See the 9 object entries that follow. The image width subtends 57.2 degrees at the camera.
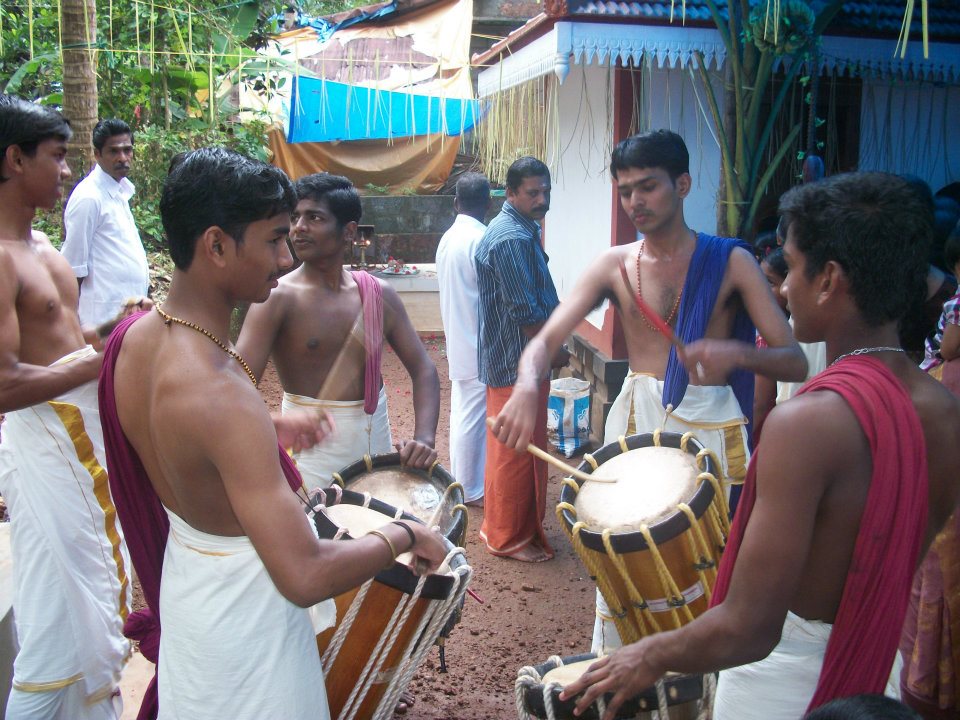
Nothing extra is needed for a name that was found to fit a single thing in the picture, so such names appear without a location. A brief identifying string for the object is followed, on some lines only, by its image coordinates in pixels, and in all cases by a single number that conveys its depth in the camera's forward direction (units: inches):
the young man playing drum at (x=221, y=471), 69.2
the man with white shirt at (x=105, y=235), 223.5
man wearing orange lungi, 195.9
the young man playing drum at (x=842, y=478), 64.7
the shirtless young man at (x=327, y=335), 136.9
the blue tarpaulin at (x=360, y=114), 580.1
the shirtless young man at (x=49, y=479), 112.7
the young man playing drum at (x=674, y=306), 132.7
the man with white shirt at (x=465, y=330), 228.1
